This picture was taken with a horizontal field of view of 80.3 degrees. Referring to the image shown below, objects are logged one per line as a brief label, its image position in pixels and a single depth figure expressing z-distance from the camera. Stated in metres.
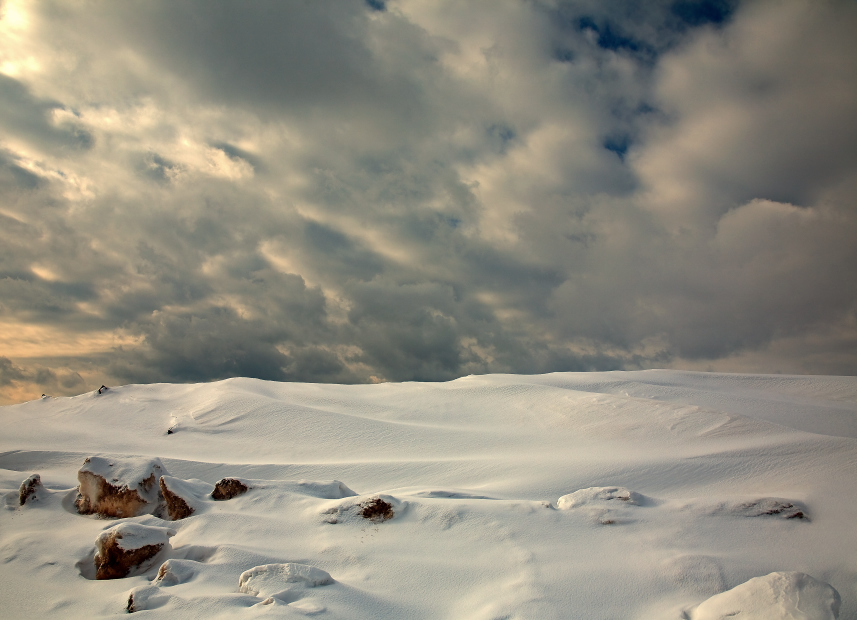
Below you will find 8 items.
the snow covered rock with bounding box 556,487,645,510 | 6.65
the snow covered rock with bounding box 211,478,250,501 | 7.36
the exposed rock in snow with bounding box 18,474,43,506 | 7.64
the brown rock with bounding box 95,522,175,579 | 5.45
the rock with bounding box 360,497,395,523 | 6.36
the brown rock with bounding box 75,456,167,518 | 7.30
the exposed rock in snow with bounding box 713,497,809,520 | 6.43
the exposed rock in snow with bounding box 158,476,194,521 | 6.82
